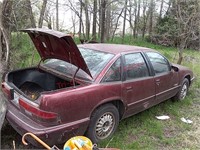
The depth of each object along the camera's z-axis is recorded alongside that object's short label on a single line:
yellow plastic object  1.62
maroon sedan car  2.26
